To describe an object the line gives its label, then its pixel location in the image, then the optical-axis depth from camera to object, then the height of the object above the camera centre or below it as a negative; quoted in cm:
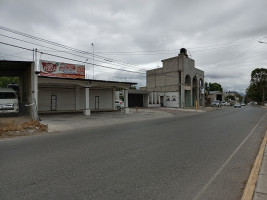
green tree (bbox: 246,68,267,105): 6844 +701
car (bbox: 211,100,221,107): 4977 -74
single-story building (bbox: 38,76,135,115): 2156 +70
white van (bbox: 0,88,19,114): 1562 -3
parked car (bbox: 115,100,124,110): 3059 -65
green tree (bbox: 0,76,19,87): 6024 +628
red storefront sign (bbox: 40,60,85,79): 1888 +325
